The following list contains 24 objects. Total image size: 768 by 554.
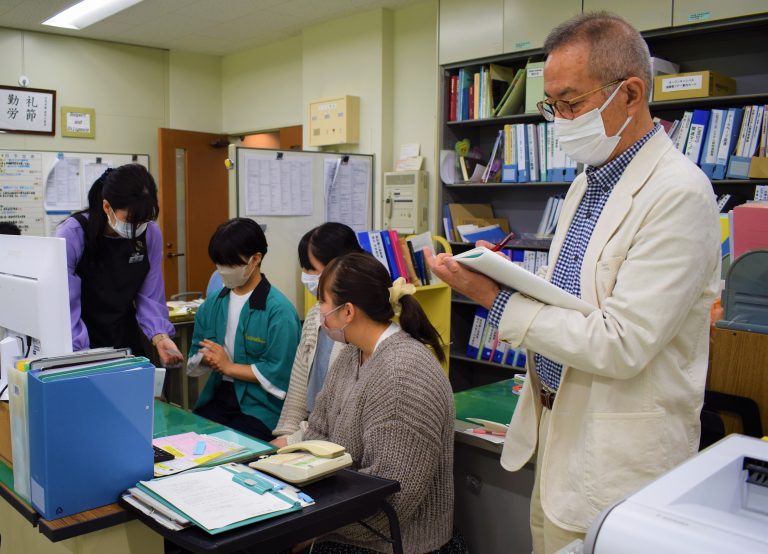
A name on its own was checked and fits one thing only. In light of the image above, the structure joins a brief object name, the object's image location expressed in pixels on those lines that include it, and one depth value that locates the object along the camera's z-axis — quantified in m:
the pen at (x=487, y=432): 2.07
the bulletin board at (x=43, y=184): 5.59
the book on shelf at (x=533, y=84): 3.85
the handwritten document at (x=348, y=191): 4.51
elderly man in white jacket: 1.17
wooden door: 6.16
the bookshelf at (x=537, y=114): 3.33
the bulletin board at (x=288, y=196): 3.90
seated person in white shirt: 2.67
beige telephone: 1.51
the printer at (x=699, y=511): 0.75
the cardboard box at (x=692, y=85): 3.23
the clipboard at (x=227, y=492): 1.31
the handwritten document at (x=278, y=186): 3.93
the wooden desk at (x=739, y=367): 1.66
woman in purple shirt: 2.54
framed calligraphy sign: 5.57
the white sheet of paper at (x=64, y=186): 5.75
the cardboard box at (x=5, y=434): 1.74
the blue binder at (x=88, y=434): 1.42
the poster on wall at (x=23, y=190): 5.56
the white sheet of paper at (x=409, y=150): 4.88
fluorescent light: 4.91
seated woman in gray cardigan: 1.71
